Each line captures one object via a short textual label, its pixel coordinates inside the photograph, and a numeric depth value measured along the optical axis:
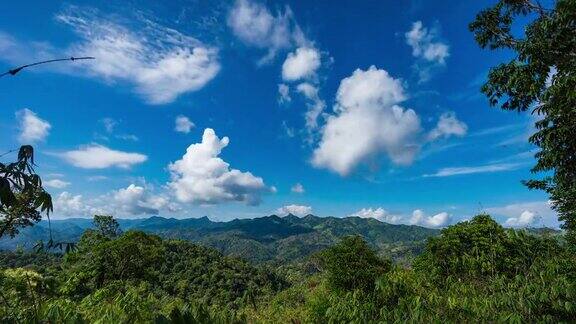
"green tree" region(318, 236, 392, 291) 28.53
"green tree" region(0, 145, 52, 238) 2.17
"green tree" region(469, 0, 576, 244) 12.41
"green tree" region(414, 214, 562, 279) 21.40
